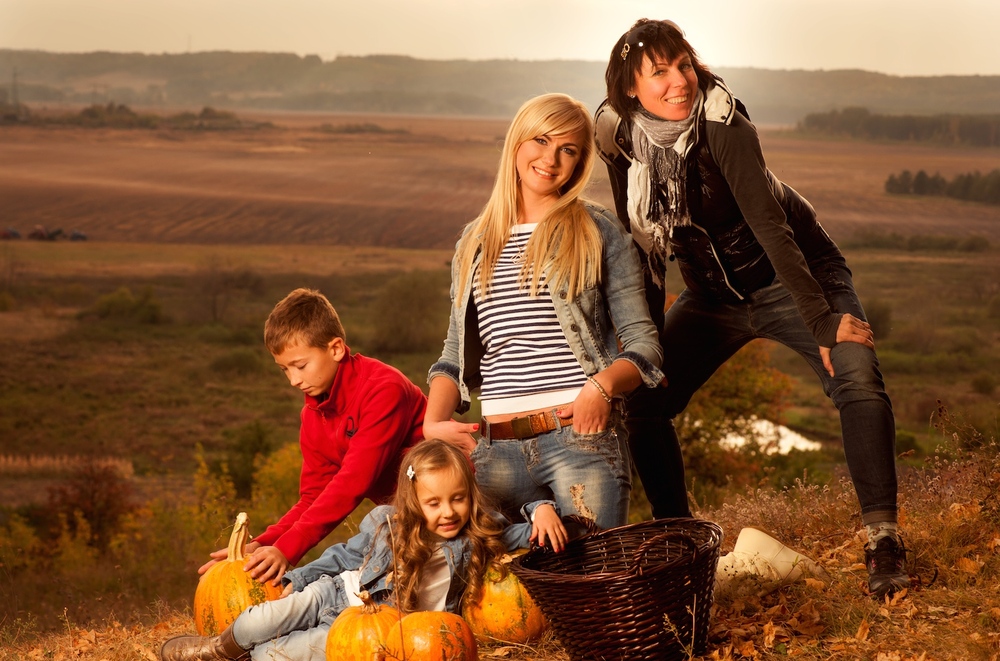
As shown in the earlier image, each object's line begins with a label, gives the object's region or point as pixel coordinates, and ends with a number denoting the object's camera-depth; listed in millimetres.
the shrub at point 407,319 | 54125
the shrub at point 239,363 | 55125
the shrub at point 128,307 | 56062
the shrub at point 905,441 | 31578
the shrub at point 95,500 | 40375
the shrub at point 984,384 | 43438
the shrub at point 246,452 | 42438
